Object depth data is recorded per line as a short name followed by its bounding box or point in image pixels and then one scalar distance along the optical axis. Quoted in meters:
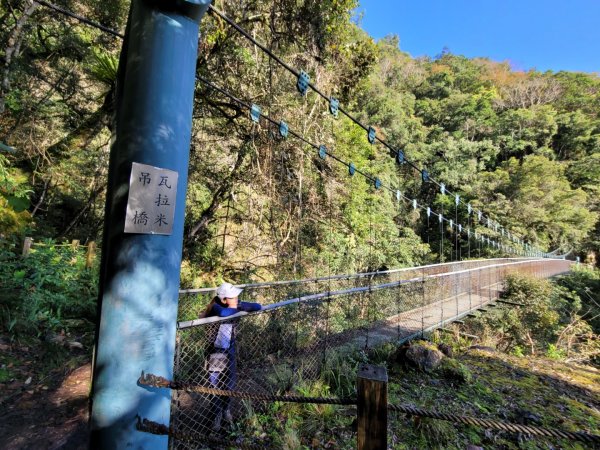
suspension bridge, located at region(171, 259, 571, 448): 2.25
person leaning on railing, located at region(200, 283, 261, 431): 2.11
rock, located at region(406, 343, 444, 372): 3.97
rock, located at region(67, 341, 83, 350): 3.20
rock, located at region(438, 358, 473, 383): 3.89
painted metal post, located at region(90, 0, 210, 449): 1.06
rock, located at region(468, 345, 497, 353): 5.84
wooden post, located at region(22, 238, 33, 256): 3.91
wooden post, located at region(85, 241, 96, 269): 4.54
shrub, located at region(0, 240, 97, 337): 3.21
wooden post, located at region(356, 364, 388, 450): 1.04
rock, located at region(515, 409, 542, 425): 3.17
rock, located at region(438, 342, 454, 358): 4.72
